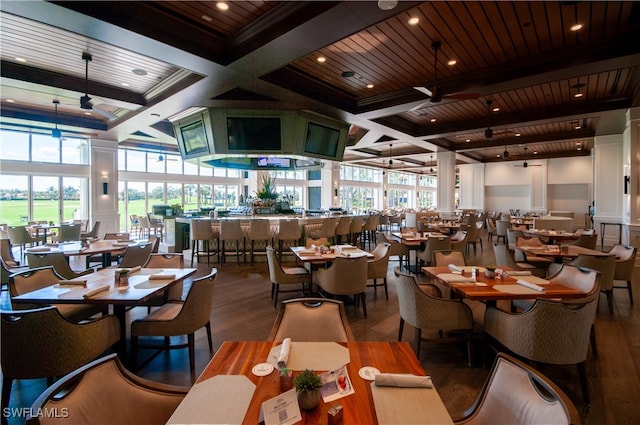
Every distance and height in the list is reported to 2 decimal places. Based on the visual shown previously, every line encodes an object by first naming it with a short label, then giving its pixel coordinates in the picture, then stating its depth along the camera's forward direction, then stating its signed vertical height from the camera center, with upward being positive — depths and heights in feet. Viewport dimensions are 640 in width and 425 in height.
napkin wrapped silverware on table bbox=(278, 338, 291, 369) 4.61 -2.40
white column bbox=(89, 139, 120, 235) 31.40 +2.77
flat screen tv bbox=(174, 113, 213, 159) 22.93 +6.09
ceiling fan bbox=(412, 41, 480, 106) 15.17 +5.94
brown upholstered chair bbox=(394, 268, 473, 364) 9.11 -3.19
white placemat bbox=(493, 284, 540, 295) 8.63 -2.42
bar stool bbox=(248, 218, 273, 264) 22.95 -1.56
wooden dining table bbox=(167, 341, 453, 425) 3.74 -2.60
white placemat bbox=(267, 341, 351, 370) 4.93 -2.57
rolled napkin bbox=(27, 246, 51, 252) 15.66 -2.06
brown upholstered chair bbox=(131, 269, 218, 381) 8.63 -3.29
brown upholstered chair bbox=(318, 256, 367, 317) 12.66 -2.89
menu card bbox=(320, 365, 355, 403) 4.15 -2.56
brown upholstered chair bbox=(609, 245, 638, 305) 13.94 -2.73
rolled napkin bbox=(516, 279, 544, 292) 8.86 -2.36
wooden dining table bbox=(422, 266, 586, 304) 8.43 -2.42
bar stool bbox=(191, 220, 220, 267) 23.04 -1.64
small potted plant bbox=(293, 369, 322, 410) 3.80 -2.30
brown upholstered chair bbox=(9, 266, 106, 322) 9.16 -2.42
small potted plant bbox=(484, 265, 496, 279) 10.17 -2.20
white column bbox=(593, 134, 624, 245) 28.60 +2.26
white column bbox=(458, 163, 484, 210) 55.21 +4.28
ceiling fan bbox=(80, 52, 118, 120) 15.98 +6.28
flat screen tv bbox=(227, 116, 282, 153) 22.51 +5.81
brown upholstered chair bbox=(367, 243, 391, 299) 14.83 -2.79
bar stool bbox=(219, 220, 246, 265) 23.00 -1.58
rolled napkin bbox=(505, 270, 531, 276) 10.62 -2.33
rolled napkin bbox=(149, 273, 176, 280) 10.00 -2.25
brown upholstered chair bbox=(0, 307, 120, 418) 6.53 -3.04
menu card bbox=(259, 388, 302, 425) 3.62 -2.52
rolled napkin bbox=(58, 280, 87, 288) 9.17 -2.25
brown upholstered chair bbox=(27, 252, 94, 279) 13.12 -2.31
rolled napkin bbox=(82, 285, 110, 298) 8.21 -2.30
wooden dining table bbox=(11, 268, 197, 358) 8.02 -2.35
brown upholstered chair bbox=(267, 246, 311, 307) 13.97 -3.14
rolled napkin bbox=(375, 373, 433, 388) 4.32 -2.51
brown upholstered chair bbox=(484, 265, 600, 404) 7.25 -3.11
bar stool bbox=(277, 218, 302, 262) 23.20 -1.60
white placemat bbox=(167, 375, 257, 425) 3.68 -2.58
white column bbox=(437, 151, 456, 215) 39.60 +3.32
